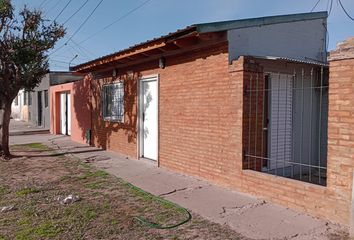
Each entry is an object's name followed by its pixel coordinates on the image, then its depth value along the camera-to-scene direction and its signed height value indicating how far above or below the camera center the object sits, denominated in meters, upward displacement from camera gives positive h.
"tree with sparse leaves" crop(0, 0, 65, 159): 10.50 +1.68
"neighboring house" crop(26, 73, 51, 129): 22.48 +0.32
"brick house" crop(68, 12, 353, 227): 5.70 +0.07
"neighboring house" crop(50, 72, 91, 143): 14.72 +0.19
